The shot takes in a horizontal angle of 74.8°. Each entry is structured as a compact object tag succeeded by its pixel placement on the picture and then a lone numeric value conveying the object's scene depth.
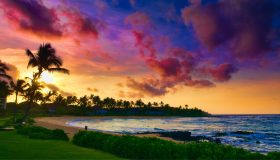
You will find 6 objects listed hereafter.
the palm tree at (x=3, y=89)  45.44
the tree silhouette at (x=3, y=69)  32.15
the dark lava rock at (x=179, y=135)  27.24
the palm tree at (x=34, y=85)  24.40
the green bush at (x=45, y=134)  14.03
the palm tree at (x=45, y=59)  25.05
